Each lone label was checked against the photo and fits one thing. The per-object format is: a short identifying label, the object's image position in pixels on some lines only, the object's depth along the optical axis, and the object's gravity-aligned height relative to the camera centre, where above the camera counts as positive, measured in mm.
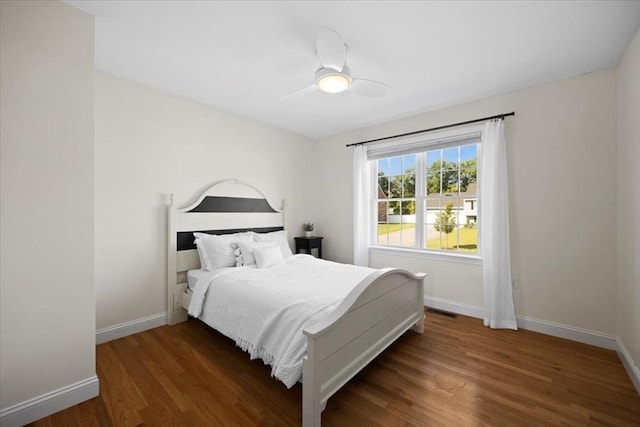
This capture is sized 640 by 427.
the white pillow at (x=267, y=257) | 2979 -511
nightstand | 4250 -509
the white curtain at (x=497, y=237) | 2850 -267
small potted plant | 4450 -276
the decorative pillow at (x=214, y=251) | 2916 -438
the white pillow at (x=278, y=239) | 3465 -352
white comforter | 1743 -715
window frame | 3205 +603
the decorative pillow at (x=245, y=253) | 3000 -464
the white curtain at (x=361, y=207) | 4059 +90
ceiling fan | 1750 +1095
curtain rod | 2885 +1088
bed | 1539 -678
